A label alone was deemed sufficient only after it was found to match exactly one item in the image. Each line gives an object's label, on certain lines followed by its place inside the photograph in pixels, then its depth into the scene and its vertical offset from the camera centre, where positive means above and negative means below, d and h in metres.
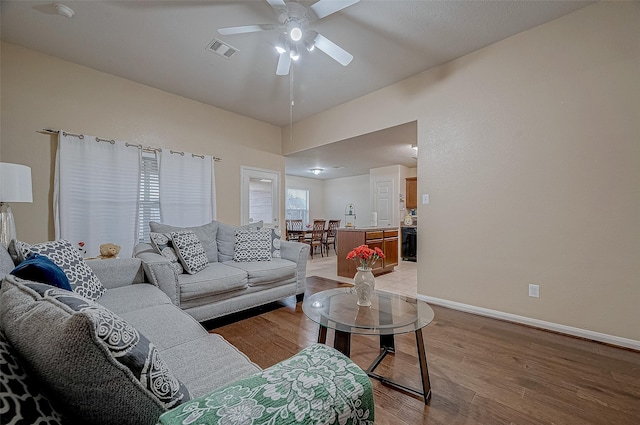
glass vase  1.87 -0.51
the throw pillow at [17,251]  1.58 -0.24
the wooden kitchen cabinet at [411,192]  6.64 +0.53
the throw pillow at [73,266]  1.65 -0.35
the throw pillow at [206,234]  2.90 -0.25
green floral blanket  0.56 -0.44
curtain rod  2.91 +0.88
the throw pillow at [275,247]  3.36 -0.44
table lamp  2.00 +0.17
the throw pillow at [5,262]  1.37 -0.27
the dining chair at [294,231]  6.78 -0.46
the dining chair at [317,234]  6.65 -0.55
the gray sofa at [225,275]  2.28 -0.60
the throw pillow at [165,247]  2.54 -0.34
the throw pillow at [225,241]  3.17 -0.35
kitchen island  4.43 -0.53
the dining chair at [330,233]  7.12 -0.56
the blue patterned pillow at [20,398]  0.47 -0.35
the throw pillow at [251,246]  3.12 -0.40
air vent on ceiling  2.71 +1.73
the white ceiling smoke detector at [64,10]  2.24 +1.73
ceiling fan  2.00 +1.53
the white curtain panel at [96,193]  2.94 +0.24
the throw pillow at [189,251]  2.55 -0.38
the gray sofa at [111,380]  0.50 -0.36
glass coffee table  1.50 -0.65
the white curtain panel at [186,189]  3.71 +0.35
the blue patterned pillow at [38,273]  0.86 -0.20
